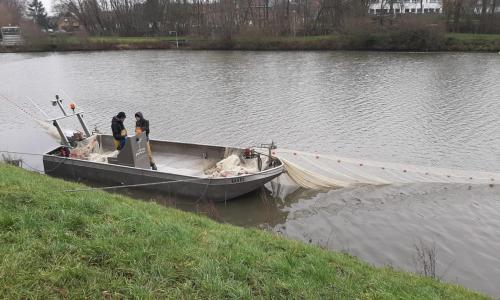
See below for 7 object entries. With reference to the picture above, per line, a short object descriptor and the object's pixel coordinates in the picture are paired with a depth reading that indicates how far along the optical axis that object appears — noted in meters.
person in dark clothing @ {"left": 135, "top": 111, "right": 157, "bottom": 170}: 13.29
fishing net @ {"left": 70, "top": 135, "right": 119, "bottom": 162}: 14.91
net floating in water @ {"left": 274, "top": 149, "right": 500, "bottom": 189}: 12.57
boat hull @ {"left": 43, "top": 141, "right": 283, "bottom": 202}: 12.41
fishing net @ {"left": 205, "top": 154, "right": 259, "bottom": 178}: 12.87
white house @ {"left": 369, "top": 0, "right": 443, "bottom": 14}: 72.02
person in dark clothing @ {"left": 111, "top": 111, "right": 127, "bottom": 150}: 13.41
